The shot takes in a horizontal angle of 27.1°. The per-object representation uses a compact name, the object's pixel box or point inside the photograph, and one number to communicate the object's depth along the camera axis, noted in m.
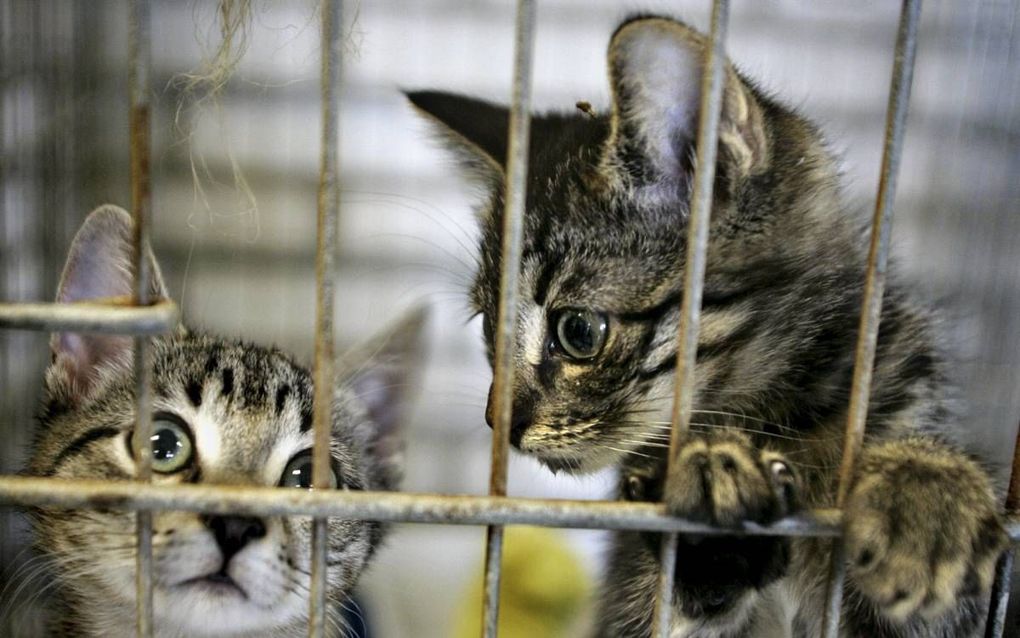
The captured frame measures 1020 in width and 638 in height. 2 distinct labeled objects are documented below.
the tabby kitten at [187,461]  0.39
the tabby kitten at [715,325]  0.40
